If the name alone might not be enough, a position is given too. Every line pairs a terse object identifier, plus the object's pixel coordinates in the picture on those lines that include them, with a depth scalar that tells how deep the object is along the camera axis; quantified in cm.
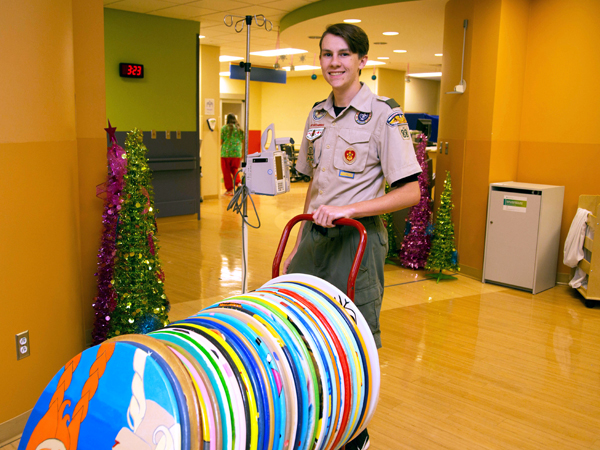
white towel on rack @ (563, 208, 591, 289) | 450
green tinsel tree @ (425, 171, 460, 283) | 508
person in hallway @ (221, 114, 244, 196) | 1057
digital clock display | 689
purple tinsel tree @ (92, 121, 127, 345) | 306
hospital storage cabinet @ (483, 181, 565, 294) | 464
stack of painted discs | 108
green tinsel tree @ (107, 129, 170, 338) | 303
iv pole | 332
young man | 184
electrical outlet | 236
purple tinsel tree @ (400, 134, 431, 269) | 531
